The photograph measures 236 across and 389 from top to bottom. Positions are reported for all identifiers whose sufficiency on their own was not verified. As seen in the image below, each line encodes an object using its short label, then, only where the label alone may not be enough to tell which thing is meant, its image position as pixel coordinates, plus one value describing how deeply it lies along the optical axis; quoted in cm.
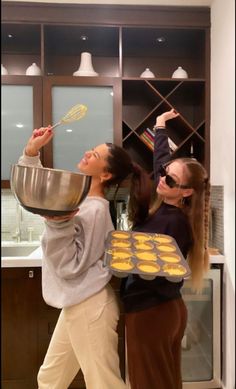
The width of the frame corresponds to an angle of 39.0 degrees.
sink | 218
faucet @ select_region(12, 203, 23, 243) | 219
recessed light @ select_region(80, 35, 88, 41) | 216
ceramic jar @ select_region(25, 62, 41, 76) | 206
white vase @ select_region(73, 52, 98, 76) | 206
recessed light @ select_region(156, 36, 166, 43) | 216
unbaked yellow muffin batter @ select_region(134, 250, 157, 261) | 108
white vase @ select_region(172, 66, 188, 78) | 212
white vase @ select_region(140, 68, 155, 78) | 210
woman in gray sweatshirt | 107
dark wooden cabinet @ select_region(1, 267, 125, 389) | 175
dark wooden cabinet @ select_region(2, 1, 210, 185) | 202
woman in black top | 119
